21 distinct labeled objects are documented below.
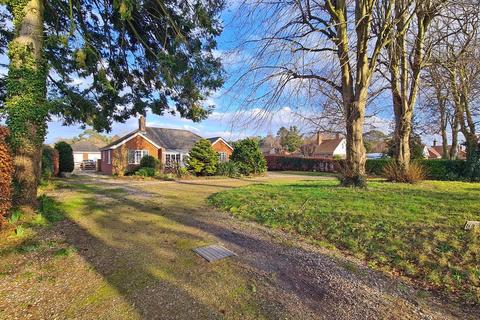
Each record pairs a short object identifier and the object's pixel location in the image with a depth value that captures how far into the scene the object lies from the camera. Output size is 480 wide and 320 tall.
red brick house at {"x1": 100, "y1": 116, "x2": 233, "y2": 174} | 23.16
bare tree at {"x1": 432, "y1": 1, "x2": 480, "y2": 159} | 7.85
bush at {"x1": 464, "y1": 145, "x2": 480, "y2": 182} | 15.06
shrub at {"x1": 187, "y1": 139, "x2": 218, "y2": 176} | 19.53
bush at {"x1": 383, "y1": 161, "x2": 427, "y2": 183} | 10.62
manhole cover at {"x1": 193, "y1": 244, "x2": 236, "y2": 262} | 3.97
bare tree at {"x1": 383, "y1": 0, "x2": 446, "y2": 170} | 8.51
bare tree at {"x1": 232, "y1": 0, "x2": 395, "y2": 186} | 7.64
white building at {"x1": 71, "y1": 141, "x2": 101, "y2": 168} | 47.47
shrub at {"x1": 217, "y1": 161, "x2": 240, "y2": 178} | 20.41
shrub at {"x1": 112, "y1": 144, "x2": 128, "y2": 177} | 22.56
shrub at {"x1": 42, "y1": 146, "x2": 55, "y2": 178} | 14.76
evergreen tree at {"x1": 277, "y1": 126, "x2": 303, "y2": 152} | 51.15
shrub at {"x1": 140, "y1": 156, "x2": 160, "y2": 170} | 21.42
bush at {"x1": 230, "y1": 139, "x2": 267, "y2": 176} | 21.45
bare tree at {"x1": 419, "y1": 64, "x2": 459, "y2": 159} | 16.95
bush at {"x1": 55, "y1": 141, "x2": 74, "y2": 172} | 20.84
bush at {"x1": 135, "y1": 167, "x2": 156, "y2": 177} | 19.27
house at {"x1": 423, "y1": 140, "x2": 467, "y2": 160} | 54.40
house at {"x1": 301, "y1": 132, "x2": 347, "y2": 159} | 45.47
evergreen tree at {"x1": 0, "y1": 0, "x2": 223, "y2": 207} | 5.79
